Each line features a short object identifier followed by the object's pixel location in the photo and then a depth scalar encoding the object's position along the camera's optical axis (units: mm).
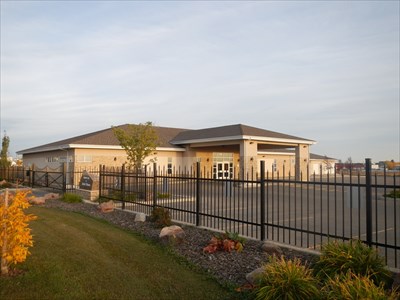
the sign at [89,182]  17844
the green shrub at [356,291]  4219
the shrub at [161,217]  10480
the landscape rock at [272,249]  7422
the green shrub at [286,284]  4770
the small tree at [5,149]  38281
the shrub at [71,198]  16594
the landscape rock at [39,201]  15609
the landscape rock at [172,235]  8258
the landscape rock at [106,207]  13762
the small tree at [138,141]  23109
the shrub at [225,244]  7513
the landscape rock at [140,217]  11508
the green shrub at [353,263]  5391
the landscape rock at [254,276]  5557
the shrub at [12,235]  5418
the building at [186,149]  30500
